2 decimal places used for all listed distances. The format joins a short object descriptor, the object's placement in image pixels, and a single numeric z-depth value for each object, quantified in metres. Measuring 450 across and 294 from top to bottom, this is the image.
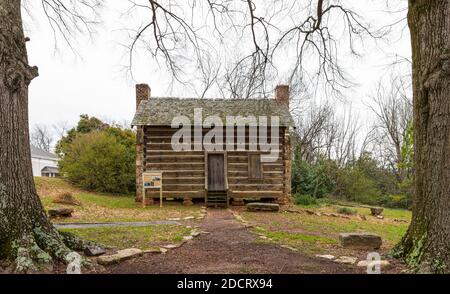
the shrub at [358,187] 25.88
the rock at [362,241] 7.16
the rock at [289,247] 6.79
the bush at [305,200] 20.44
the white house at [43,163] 44.06
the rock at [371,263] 5.30
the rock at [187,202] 18.09
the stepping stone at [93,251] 5.64
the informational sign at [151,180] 16.48
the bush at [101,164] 21.95
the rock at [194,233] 8.46
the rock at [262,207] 15.95
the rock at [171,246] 6.80
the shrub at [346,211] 16.67
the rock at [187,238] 7.81
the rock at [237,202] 18.48
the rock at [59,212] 11.68
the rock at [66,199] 15.42
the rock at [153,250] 6.25
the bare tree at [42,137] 62.94
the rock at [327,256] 6.11
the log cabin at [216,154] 18.41
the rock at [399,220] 15.56
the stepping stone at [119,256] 5.39
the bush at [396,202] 25.19
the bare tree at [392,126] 29.77
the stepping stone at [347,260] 5.77
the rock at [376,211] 17.56
